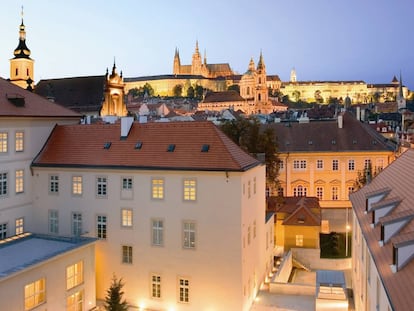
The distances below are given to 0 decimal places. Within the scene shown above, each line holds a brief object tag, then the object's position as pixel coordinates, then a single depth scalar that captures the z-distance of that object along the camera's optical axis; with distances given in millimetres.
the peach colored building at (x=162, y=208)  25188
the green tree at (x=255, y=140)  43375
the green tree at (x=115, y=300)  23422
